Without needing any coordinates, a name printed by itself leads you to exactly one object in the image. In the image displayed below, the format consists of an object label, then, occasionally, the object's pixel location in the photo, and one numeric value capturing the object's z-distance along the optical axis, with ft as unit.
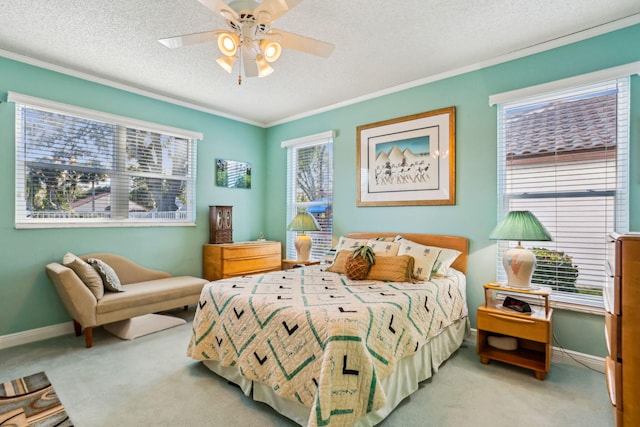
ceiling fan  6.17
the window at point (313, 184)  14.78
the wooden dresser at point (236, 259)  13.70
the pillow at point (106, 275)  10.46
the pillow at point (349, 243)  11.82
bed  5.40
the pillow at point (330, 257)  12.16
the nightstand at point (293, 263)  13.33
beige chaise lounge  9.40
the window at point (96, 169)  10.41
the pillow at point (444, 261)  9.75
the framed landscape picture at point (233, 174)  15.42
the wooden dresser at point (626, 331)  4.67
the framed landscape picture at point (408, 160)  11.16
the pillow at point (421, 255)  9.41
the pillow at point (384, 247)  10.78
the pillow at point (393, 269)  9.15
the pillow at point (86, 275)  9.83
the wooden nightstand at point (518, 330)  7.75
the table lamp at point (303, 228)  13.70
